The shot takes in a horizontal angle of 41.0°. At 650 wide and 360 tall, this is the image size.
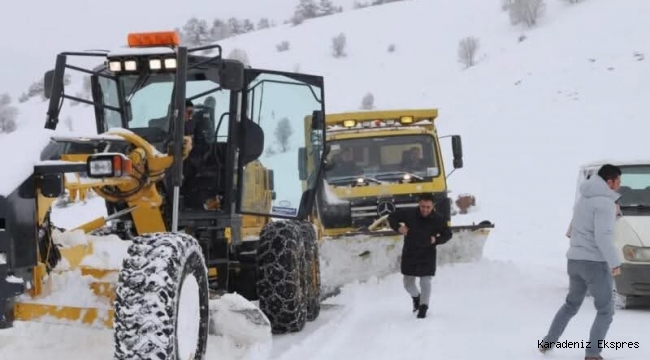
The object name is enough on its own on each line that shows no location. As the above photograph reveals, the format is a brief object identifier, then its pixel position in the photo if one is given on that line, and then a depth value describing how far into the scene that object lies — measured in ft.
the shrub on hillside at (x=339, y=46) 174.70
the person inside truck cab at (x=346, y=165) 42.80
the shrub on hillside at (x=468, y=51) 139.85
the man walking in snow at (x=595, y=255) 21.29
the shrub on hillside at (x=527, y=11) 148.56
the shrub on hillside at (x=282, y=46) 188.75
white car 28.63
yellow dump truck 40.47
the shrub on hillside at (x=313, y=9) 241.35
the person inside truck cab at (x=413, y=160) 42.98
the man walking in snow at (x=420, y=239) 30.12
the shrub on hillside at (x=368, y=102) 130.41
